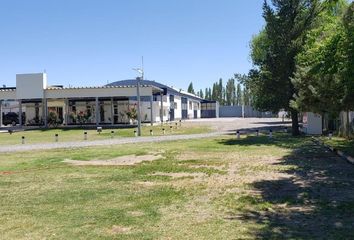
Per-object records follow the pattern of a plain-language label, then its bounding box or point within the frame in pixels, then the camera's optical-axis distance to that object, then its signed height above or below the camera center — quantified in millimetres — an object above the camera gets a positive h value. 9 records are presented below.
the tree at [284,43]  36569 +5694
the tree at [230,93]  153625 +8177
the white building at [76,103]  61906 +2641
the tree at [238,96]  153000 +7157
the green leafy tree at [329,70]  19688 +2212
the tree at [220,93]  151750 +8166
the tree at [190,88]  144750 +9443
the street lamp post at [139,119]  41309 +63
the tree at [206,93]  154500 +8375
